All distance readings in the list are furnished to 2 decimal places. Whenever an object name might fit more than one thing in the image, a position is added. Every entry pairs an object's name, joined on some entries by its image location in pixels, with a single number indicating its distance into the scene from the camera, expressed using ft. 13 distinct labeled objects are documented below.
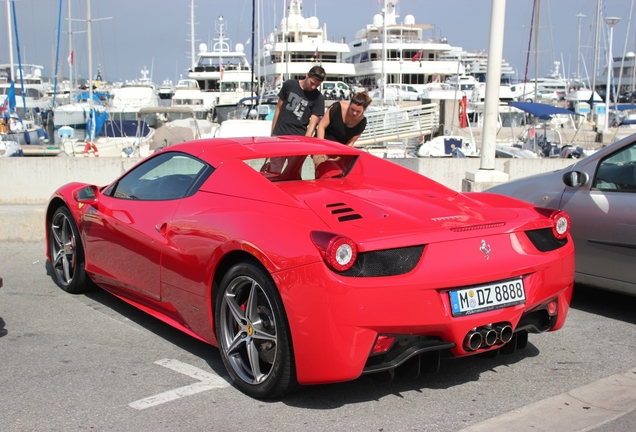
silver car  17.35
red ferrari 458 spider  11.57
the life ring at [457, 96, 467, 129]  87.15
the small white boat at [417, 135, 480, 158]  68.38
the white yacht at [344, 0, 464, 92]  184.03
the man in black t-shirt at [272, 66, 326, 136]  26.25
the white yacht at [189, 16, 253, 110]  150.02
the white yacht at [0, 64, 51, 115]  145.89
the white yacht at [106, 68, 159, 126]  134.92
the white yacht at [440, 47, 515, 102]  141.38
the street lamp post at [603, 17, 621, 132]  100.12
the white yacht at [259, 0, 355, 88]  178.29
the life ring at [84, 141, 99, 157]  59.98
